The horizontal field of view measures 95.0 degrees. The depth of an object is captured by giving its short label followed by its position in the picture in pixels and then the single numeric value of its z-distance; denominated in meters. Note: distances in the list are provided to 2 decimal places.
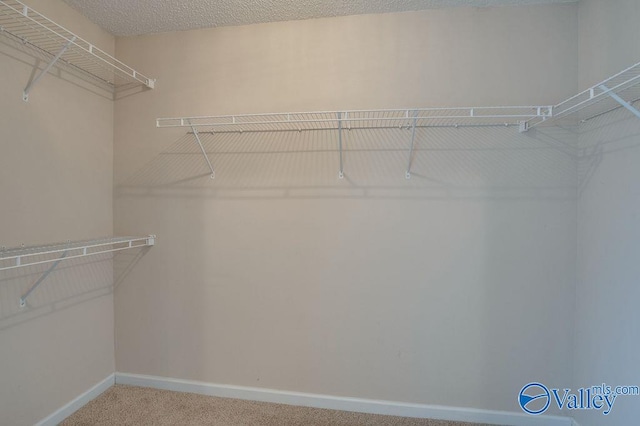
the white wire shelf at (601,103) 1.14
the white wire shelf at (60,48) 1.33
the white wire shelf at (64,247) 1.33
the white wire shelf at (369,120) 1.61
